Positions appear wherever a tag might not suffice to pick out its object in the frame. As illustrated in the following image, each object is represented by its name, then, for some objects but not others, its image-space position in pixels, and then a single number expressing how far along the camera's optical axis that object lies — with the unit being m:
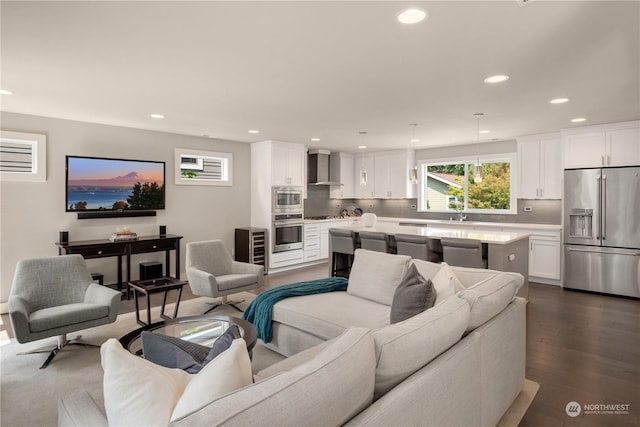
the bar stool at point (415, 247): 4.41
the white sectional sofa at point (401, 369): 0.98
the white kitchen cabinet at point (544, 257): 5.73
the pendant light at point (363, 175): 5.58
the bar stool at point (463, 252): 4.02
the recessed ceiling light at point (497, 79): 3.19
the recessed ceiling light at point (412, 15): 2.10
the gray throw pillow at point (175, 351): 1.43
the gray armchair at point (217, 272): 4.20
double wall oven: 6.80
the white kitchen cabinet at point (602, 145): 5.05
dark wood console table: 4.65
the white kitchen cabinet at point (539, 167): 5.99
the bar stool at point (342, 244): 5.23
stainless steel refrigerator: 4.99
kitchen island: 4.09
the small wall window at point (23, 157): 4.50
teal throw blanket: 3.17
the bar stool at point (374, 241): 4.82
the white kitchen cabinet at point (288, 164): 6.80
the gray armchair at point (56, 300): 2.94
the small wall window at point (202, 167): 6.12
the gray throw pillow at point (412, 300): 2.22
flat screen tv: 5.02
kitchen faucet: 7.34
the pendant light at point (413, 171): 5.18
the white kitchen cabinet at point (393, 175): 7.99
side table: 3.64
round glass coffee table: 2.58
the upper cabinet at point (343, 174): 8.51
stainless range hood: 8.06
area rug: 2.38
